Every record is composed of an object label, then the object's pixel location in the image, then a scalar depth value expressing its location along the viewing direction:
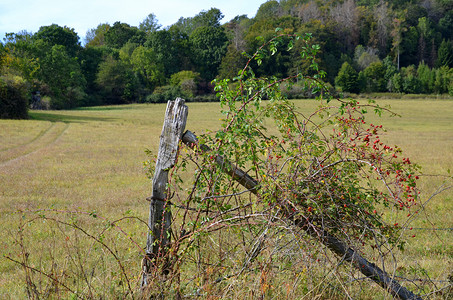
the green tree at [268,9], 161.36
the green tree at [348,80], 91.88
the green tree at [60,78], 68.75
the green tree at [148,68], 95.12
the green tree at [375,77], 95.51
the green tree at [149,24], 143.98
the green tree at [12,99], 39.19
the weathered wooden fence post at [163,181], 4.17
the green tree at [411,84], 91.94
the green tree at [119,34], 120.38
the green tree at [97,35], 143.38
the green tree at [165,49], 101.62
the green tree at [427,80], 91.61
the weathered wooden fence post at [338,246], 4.12
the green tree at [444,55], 118.75
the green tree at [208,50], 105.75
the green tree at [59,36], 86.06
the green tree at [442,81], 87.00
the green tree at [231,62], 94.14
